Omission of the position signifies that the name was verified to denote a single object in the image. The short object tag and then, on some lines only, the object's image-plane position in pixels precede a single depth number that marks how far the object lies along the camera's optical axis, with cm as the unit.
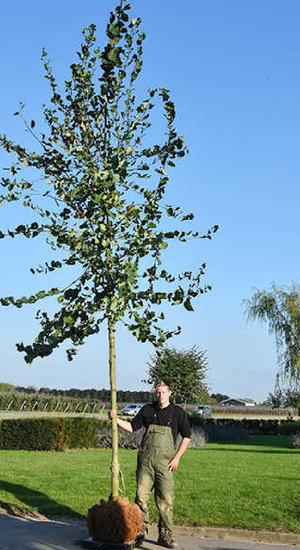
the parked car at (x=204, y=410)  5691
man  784
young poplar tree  771
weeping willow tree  3662
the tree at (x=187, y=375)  4522
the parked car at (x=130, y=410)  6062
